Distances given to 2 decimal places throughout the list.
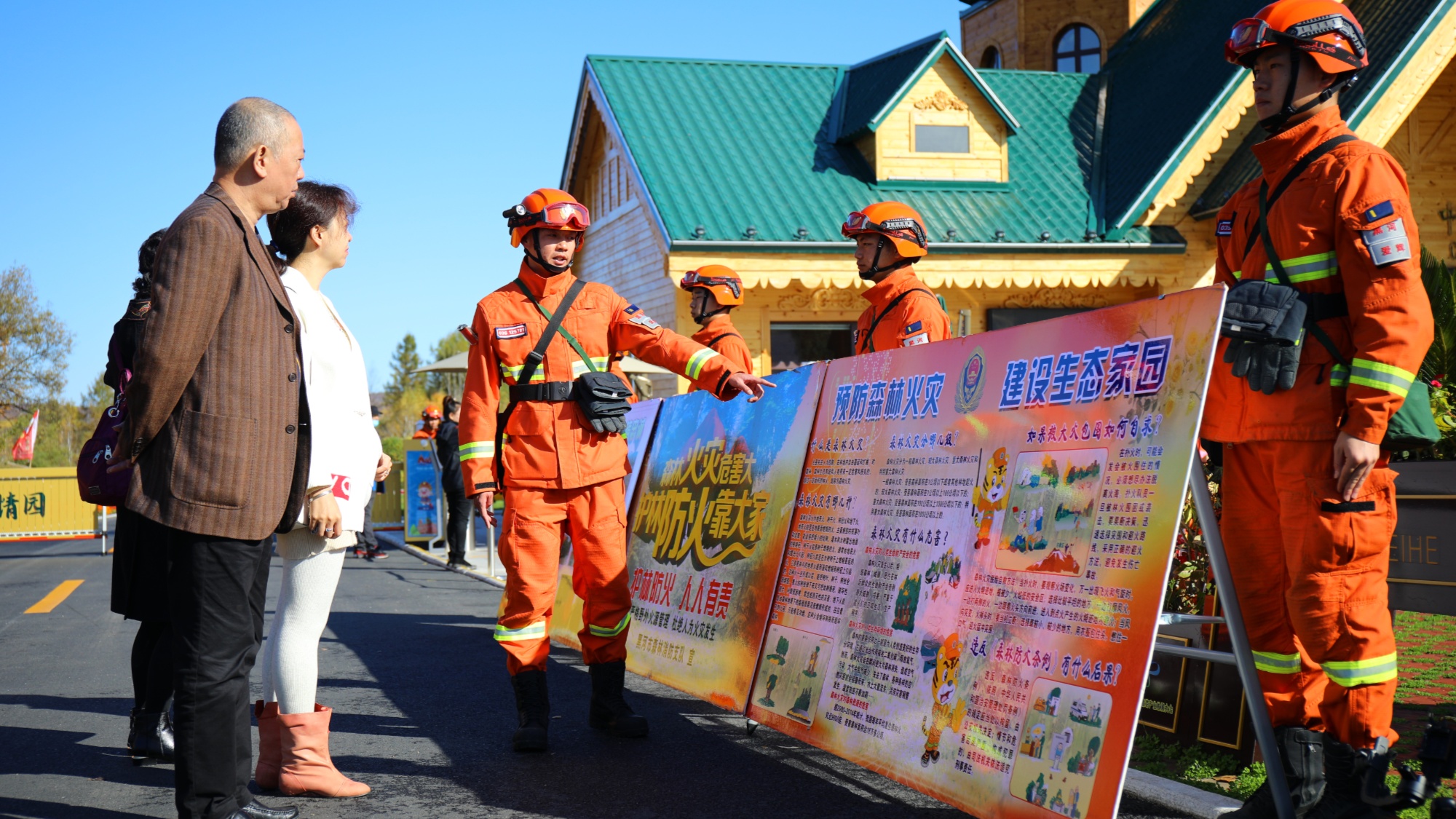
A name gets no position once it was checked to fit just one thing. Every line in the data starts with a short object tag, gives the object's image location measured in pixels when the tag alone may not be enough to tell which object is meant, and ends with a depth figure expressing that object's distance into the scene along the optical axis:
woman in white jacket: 4.18
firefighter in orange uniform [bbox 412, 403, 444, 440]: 19.45
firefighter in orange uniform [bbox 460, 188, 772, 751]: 5.18
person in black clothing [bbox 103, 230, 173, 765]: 4.89
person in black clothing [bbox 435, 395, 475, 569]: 14.93
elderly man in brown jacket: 3.41
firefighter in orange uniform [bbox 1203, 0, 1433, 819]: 3.34
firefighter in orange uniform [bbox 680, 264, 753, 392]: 8.00
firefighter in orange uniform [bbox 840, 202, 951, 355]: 5.65
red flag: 33.16
